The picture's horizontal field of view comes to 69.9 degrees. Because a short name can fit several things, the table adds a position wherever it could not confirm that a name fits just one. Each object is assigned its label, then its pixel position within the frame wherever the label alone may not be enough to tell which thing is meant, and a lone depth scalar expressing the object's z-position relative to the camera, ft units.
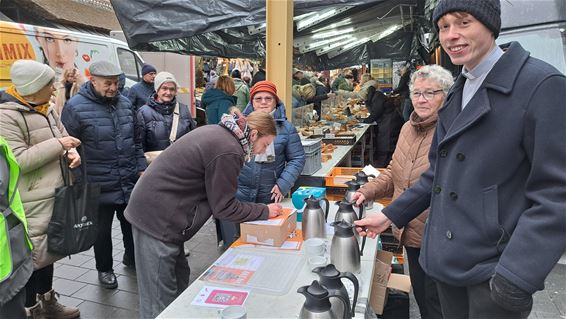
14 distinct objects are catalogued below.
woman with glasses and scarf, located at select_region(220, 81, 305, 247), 11.16
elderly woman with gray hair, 8.45
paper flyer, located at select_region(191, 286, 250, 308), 6.05
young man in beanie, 4.27
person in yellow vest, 6.92
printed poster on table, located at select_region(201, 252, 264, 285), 6.80
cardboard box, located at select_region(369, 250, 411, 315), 8.41
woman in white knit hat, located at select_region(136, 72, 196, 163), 13.70
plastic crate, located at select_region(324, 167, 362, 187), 13.57
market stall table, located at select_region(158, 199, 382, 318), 5.82
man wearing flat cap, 11.30
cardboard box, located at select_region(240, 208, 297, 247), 8.01
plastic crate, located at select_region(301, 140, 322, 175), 13.84
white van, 22.21
